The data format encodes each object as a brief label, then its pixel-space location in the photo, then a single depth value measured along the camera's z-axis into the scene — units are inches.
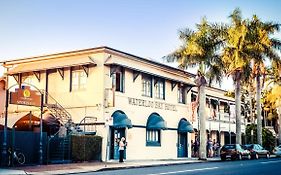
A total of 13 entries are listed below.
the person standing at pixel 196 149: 1619.1
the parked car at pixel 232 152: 1396.4
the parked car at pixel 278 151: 1633.0
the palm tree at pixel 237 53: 1455.5
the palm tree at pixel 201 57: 1371.7
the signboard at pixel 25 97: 923.4
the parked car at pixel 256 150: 1497.4
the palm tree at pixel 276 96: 2053.2
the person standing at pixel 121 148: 1112.2
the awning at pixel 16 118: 1236.6
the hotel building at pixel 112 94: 1182.3
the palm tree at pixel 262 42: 1483.8
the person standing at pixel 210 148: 1626.5
